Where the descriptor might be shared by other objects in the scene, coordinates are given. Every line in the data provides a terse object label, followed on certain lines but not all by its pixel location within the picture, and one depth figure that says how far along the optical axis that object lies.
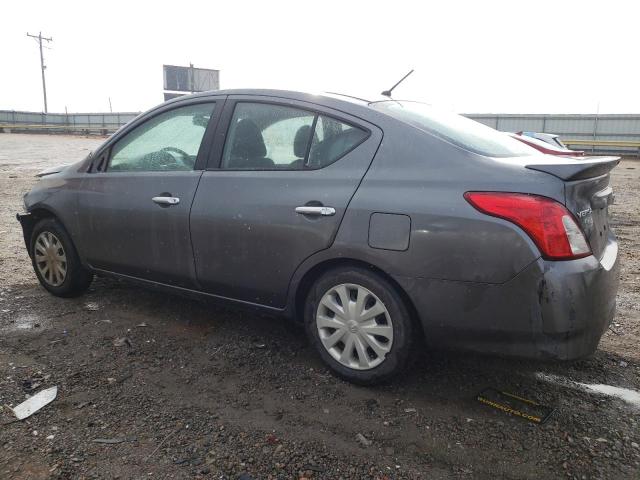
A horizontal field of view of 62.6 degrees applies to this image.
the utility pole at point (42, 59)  57.47
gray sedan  2.33
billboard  52.31
